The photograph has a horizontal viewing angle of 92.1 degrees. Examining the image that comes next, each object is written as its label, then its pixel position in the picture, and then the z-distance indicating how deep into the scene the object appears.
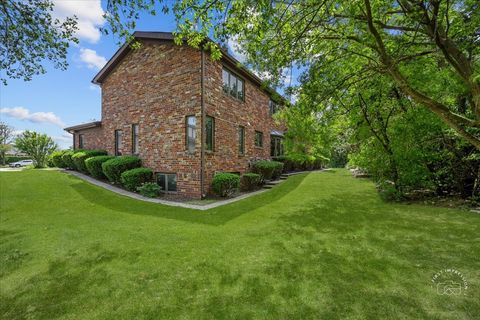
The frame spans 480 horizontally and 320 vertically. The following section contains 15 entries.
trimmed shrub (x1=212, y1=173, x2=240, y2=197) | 10.16
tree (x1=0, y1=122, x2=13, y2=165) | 48.78
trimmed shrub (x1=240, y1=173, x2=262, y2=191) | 12.41
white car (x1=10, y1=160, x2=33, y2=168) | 38.59
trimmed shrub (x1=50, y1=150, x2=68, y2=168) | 17.47
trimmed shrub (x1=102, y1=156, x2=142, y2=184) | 11.43
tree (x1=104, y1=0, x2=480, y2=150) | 3.87
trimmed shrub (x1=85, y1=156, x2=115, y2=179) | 12.73
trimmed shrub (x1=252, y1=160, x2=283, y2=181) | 13.98
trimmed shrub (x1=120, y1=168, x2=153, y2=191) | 10.59
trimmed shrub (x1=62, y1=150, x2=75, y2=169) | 16.17
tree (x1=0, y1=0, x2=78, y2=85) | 5.53
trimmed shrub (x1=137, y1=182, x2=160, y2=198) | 10.23
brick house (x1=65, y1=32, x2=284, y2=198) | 10.22
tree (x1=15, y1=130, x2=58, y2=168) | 21.88
